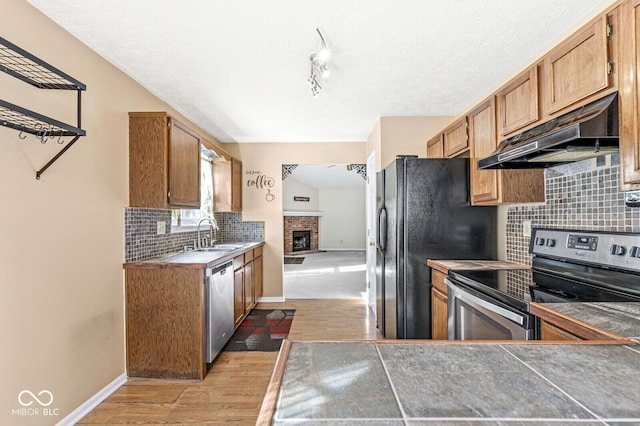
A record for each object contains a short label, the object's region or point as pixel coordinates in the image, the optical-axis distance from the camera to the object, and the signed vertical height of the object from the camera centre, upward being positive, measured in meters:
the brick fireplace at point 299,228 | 9.65 -0.38
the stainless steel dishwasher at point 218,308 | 2.46 -0.78
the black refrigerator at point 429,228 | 2.48 -0.10
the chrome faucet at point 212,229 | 3.81 -0.16
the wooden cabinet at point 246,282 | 3.25 -0.77
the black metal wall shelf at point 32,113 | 1.34 +0.51
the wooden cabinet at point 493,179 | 2.10 +0.26
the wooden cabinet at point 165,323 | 2.32 -0.79
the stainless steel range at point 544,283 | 1.36 -0.36
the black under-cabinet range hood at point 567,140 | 1.29 +0.34
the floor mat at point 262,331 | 2.91 -1.21
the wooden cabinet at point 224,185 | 4.04 +0.43
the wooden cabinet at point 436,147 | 3.02 +0.71
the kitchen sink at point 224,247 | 3.55 -0.36
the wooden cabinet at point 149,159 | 2.39 +0.46
